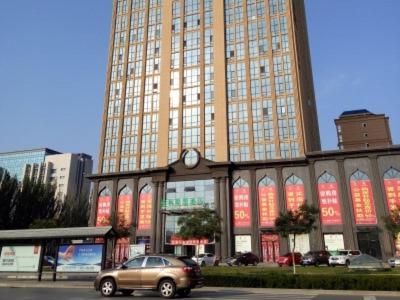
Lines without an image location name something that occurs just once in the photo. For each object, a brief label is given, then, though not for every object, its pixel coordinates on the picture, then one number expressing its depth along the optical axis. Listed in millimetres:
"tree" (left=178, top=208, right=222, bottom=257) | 36500
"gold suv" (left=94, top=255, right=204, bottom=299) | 13852
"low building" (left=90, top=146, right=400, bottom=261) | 42406
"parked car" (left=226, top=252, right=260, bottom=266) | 37469
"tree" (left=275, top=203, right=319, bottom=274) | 30672
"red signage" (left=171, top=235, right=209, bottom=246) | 46250
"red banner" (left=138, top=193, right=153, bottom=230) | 50906
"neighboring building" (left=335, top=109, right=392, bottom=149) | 88750
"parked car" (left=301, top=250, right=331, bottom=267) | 34406
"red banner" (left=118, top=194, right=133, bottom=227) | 51384
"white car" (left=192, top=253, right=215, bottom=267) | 38188
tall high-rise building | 52156
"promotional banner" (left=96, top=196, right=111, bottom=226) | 53156
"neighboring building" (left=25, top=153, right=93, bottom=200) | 128375
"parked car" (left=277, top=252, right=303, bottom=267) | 35097
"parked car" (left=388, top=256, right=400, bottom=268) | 32000
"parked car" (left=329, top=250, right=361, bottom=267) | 33672
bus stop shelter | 22703
